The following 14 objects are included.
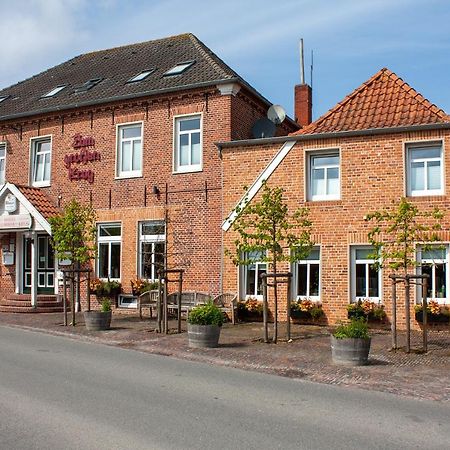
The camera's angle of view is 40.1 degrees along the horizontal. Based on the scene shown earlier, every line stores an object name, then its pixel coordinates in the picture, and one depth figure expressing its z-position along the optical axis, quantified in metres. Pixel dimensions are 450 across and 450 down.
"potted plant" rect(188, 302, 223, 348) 13.02
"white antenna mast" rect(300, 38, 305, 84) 29.41
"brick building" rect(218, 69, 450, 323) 15.88
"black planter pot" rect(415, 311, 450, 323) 15.21
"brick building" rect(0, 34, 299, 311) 18.97
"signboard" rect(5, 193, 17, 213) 21.20
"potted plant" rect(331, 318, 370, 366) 11.01
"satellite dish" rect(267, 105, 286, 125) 20.17
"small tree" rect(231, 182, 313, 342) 13.45
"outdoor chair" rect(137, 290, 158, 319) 17.96
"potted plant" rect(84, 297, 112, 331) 15.80
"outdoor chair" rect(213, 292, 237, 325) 17.30
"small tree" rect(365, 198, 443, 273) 12.07
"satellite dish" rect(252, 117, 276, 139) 19.81
